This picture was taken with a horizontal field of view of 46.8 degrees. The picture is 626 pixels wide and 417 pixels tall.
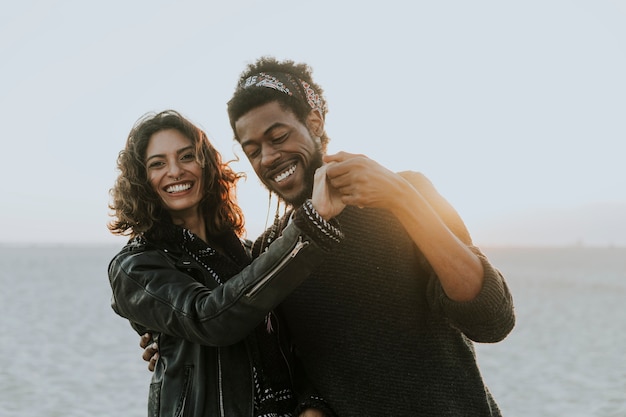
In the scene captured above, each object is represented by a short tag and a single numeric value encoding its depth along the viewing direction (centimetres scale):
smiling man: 267
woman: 263
